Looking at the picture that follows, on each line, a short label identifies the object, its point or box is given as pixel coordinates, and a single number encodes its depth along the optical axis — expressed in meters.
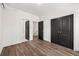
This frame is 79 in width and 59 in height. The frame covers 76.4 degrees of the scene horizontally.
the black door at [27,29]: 4.18
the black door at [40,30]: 5.07
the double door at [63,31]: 2.79
